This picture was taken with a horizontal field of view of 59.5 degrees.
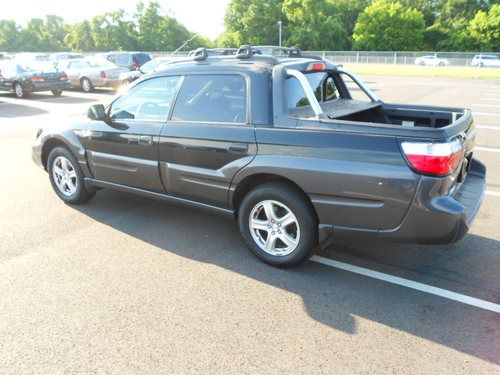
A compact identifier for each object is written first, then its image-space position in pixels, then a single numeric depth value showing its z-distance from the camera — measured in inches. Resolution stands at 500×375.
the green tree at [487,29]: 2129.7
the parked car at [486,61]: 1304.1
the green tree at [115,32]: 2923.2
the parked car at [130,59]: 841.5
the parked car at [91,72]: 739.4
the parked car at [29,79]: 666.8
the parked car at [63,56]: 1056.8
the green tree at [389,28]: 2440.9
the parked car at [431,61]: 1441.9
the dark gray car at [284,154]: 120.3
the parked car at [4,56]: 1381.6
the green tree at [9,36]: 3487.9
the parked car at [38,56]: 1236.0
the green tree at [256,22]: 2723.9
